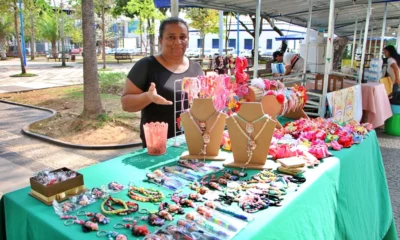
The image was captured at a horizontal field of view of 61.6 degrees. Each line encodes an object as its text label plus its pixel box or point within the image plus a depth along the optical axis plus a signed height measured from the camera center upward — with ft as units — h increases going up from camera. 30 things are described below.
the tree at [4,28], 75.61 +5.77
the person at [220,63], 12.30 -0.19
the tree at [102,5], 44.74 +6.70
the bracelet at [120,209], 4.03 -1.84
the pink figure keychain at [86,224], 3.62 -1.84
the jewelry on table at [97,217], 3.80 -1.84
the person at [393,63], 23.03 -0.08
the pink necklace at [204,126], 5.75 -1.17
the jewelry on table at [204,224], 3.62 -1.85
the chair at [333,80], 15.98 -0.92
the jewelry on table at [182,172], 5.18 -1.81
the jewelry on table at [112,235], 3.46 -1.86
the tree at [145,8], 38.01 +5.44
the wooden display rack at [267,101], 7.28 -0.90
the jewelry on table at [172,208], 4.07 -1.83
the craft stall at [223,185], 3.87 -1.83
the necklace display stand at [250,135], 5.41 -1.25
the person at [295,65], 22.45 -0.38
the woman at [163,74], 6.60 -0.36
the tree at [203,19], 71.77 +8.18
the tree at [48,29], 83.05 +6.09
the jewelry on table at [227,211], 3.96 -1.84
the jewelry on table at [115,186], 4.67 -1.81
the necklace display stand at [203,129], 5.74 -1.23
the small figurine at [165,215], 3.88 -1.82
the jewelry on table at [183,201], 4.25 -1.83
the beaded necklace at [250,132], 5.43 -1.20
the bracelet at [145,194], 4.42 -1.84
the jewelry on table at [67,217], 3.86 -1.85
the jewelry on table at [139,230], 3.55 -1.83
